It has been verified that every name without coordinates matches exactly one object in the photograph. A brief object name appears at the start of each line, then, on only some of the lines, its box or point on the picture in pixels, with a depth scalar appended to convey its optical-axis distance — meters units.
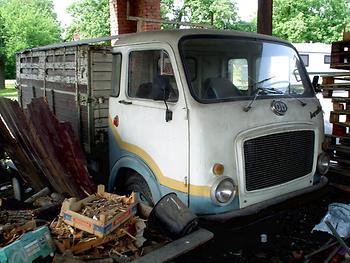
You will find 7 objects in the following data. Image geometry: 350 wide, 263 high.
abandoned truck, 3.51
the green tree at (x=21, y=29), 39.34
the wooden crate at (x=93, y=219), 3.04
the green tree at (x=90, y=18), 27.55
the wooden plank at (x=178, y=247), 2.90
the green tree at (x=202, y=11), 29.28
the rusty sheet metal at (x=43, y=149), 4.09
